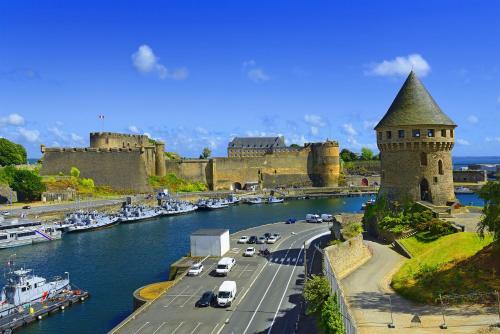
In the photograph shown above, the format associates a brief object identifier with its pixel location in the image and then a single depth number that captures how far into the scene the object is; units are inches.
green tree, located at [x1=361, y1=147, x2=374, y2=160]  7180.1
